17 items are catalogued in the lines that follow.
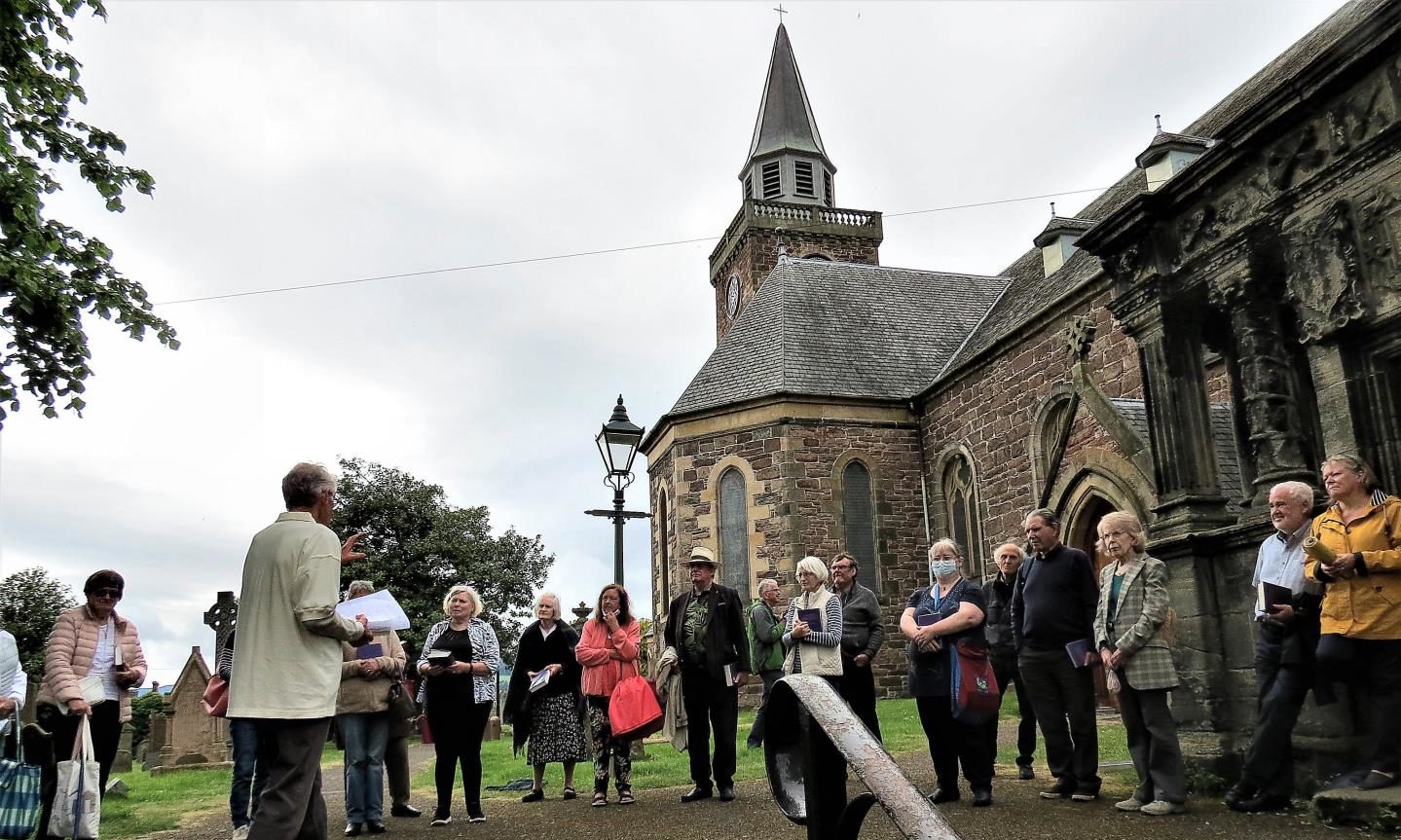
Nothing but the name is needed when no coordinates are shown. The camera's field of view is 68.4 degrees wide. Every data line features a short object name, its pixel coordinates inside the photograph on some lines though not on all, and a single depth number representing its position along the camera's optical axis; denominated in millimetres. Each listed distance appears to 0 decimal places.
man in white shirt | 5387
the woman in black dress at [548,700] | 7805
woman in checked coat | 5707
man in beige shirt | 4109
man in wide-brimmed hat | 7453
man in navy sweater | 6285
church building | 5953
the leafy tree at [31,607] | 29312
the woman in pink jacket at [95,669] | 6137
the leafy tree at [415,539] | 33031
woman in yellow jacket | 5016
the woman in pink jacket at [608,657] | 7730
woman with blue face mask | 6496
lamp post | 10727
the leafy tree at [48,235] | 8336
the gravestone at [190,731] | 15703
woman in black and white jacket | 7145
